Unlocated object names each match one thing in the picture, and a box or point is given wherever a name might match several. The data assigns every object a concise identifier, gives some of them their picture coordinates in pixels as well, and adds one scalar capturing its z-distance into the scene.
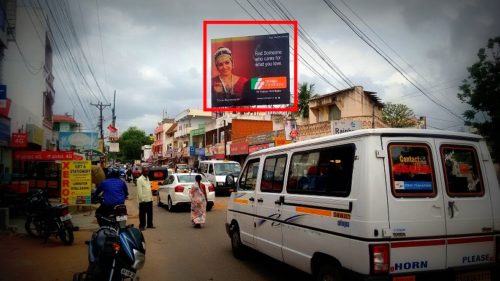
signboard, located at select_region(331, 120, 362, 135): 18.42
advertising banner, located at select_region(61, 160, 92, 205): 15.81
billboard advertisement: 27.30
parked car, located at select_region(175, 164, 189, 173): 38.24
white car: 16.66
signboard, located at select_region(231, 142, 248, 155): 38.91
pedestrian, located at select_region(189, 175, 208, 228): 12.52
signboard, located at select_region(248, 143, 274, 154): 33.28
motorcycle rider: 8.43
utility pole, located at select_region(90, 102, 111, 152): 44.69
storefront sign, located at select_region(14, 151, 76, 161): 18.86
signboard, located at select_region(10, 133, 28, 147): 18.69
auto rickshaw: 28.75
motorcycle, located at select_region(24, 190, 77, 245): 9.84
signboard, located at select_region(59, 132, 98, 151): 21.04
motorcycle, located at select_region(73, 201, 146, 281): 5.16
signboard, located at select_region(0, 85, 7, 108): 14.46
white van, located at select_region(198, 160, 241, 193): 23.94
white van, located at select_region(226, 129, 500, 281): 4.46
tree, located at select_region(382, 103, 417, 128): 33.47
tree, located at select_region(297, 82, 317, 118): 35.97
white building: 23.11
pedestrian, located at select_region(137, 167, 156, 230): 12.08
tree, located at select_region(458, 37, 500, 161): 19.14
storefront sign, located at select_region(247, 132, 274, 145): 33.41
